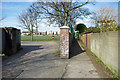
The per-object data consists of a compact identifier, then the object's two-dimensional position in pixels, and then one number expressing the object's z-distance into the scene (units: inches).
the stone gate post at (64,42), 231.4
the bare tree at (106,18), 563.3
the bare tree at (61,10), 571.9
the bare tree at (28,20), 896.6
